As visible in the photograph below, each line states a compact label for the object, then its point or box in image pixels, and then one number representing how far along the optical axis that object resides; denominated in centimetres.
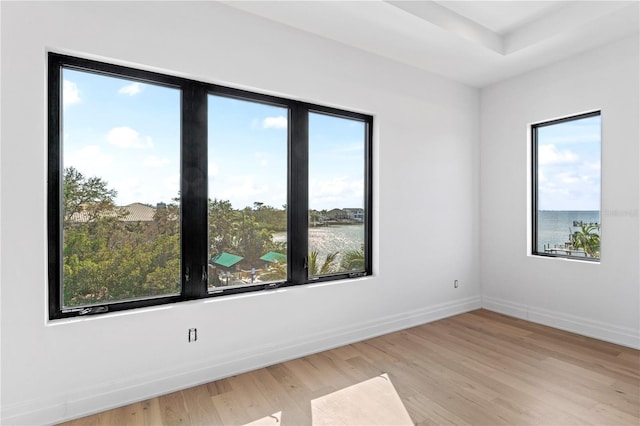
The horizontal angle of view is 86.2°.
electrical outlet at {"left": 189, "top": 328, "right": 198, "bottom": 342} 256
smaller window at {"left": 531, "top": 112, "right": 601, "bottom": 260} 362
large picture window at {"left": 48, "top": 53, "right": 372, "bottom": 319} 229
